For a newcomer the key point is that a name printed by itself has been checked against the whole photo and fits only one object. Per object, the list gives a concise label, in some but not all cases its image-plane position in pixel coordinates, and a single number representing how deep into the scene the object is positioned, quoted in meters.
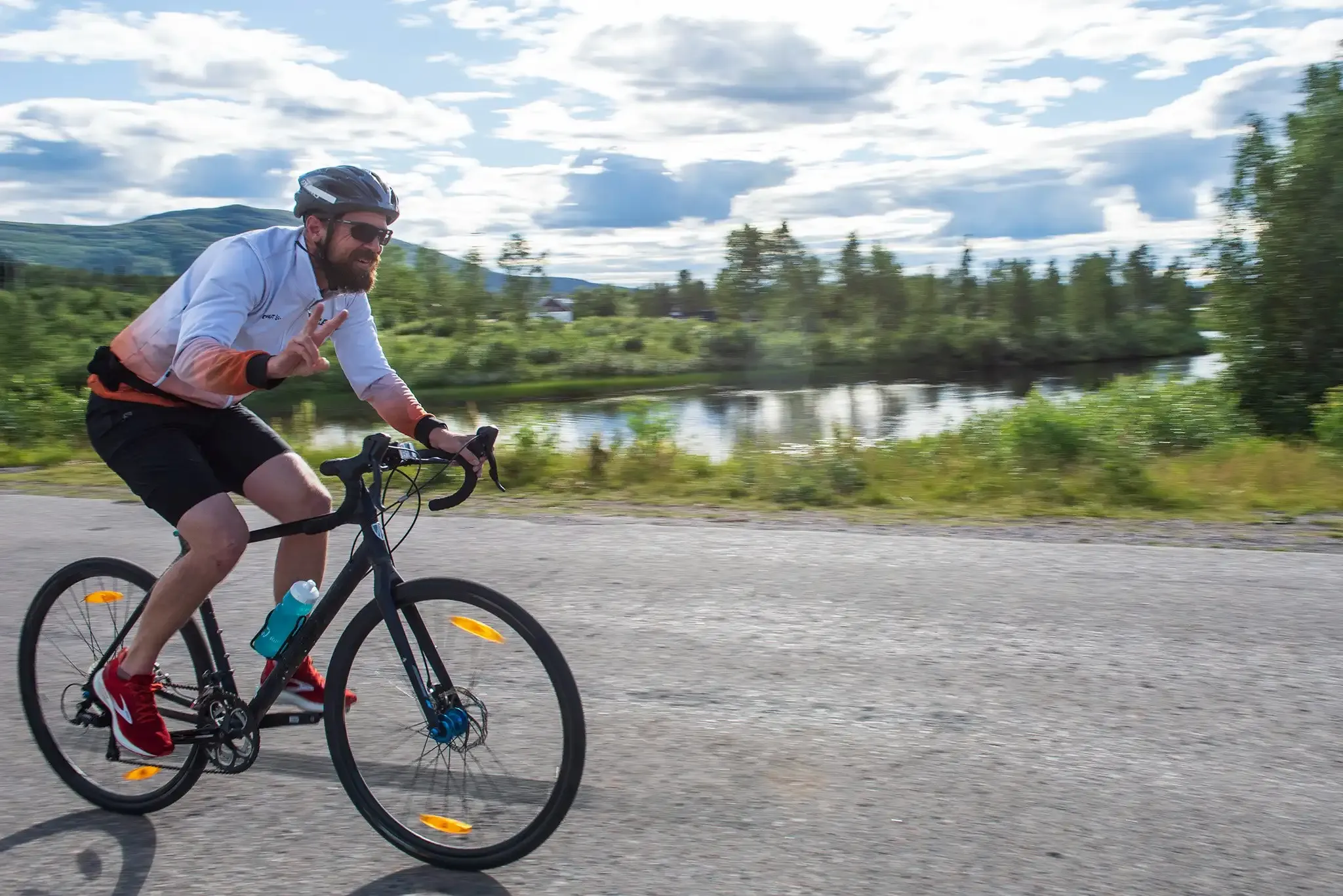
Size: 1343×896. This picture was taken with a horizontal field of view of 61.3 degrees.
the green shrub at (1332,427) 13.33
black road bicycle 2.83
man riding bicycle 3.10
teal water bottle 3.08
